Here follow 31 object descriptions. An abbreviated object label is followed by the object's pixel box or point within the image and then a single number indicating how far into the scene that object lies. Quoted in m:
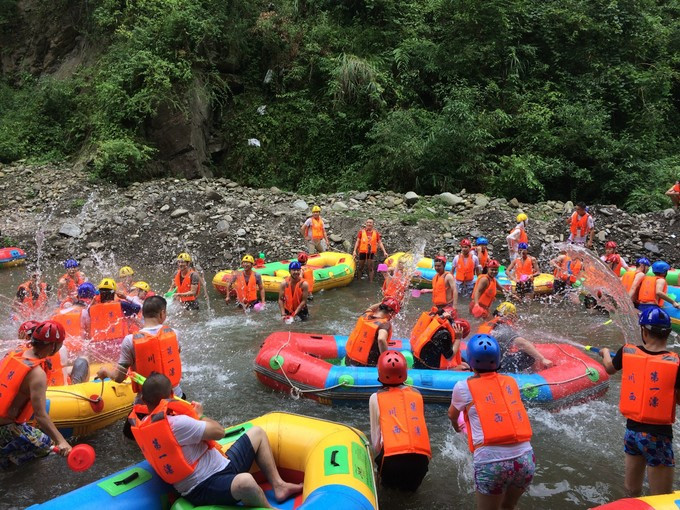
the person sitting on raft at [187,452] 3.42
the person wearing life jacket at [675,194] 13.78
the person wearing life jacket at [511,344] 6.27
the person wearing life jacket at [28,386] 4.18
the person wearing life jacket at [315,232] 12.63
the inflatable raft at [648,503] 3.02
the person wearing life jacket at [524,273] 10.60
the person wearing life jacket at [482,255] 10.16
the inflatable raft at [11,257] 13.07
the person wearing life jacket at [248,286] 9.79
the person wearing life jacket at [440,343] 6.33
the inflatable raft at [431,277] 10.89
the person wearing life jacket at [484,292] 8.15
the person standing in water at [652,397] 3.77
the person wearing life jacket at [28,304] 8.39
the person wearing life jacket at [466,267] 10.08
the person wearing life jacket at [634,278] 8.59
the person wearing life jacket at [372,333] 6.22
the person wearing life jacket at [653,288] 8.40
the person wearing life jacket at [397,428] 4.09
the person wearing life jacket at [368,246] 11.98
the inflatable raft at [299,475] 3.46
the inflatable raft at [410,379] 5.98
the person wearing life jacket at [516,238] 11.52
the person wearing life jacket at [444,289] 8.37
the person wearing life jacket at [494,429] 3.55
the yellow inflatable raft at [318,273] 10.82
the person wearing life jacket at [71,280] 8.37
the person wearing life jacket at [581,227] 11.96
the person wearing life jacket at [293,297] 8.75
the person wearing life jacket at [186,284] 9.47
